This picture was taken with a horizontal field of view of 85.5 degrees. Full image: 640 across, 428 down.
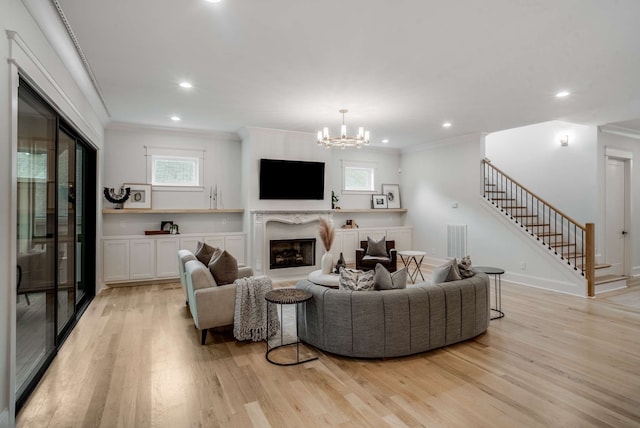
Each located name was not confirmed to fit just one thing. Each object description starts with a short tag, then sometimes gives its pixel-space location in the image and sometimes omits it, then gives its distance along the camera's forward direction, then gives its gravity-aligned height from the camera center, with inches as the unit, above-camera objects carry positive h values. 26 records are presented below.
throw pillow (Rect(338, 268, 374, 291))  128.2 -24.2
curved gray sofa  121.3 -37.6
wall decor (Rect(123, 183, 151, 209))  248.7 +13.9
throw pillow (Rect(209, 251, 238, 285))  144.8 -22.3
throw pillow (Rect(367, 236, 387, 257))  268.2 -24.9
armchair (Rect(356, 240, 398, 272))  257.1 -33.3
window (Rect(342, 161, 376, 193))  331.9 +38.7
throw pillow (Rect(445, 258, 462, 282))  140.7 -23.1
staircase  213.9 -7.1
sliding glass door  101.3 -7.0
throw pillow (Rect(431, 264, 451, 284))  140.6 -23.7
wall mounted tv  262.5 +28.7
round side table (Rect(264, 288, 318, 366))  121.0 -29.4
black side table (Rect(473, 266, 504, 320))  163.5 -27.0
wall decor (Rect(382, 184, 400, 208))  350.0 +22.6
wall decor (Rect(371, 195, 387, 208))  341.7 +14.8
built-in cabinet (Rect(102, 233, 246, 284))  233.8 -26.8
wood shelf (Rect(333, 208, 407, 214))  319.9 +5.5
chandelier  194.0 +44.2
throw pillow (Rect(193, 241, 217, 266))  169.9 -18.4
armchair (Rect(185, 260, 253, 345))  135.5 -33.4
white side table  238.3 -44.1
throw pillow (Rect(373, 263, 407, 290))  128.9 -23.9
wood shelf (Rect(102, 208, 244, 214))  237.8 +3.7
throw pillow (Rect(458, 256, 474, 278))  148.1 -22.8
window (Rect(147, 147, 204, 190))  259.3 +37.1
